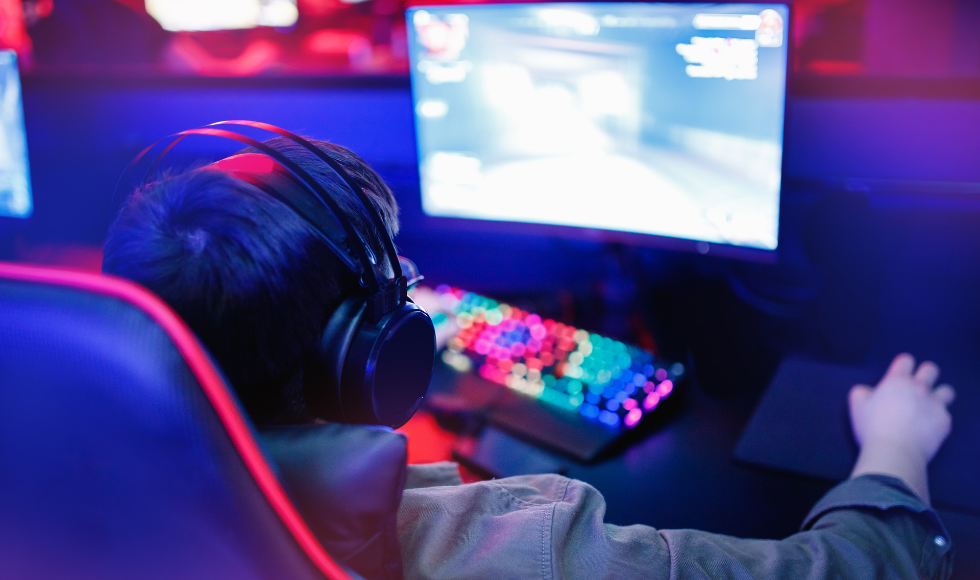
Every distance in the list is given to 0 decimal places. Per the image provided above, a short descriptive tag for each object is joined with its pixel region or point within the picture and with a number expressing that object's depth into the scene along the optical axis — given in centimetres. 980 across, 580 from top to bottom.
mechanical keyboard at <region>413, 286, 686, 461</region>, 82
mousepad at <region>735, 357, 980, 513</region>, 71
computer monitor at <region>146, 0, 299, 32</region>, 421
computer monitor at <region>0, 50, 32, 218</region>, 124
